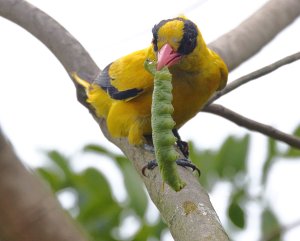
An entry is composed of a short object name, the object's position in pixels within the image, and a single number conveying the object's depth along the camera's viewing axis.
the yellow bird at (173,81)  4.02
